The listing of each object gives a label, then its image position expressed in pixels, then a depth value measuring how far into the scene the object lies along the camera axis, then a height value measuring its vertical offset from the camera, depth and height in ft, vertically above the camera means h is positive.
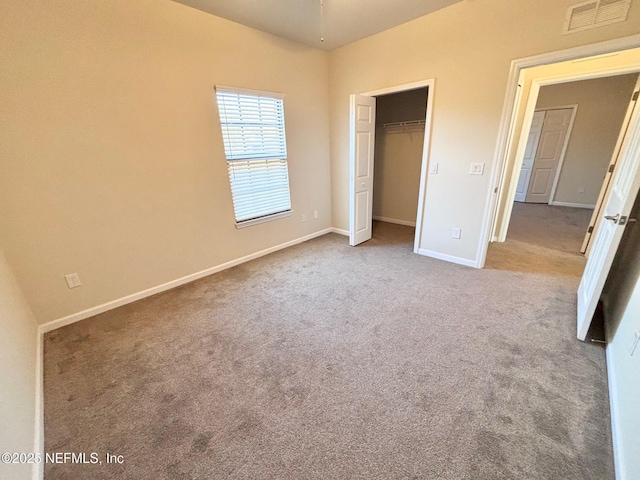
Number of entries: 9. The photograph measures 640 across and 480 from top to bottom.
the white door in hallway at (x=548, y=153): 18.26 -0.67
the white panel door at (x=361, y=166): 10.84 -0.72
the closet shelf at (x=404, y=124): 14.04 +1.36
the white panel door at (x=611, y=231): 5.10 -1.91
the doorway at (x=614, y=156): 5.46 -0.25
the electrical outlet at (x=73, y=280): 7.18 -3.26
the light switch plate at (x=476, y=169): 8.98 -0.77
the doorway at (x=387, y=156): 10.63 -0.33
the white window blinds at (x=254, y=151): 9.42 +0.07
